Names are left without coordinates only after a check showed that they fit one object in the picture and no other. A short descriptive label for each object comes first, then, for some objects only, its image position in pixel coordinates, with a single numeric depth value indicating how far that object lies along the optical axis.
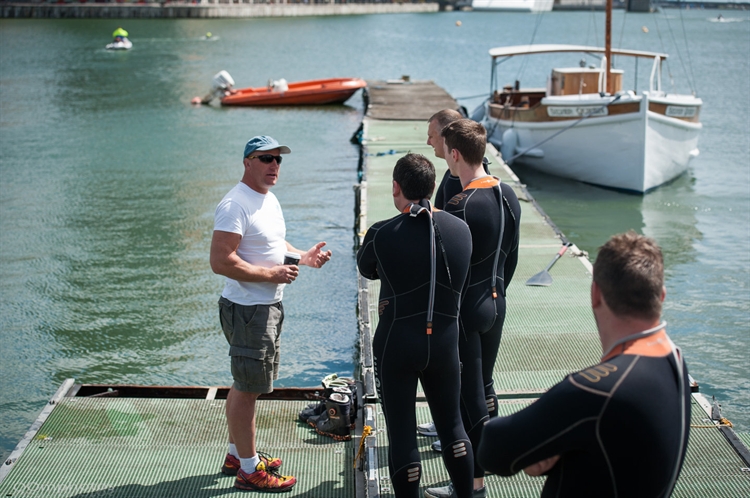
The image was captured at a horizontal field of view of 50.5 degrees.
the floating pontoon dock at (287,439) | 4.60
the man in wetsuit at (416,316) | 3.62
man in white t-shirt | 4.18
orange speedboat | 28.27
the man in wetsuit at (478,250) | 3.98
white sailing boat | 16.27
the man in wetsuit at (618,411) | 2.18
